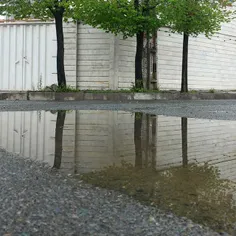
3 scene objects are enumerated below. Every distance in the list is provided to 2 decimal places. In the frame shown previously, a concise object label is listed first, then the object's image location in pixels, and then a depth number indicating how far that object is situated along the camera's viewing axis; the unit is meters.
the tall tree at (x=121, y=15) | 12.01
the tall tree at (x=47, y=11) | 12.57
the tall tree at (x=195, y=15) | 12.98
